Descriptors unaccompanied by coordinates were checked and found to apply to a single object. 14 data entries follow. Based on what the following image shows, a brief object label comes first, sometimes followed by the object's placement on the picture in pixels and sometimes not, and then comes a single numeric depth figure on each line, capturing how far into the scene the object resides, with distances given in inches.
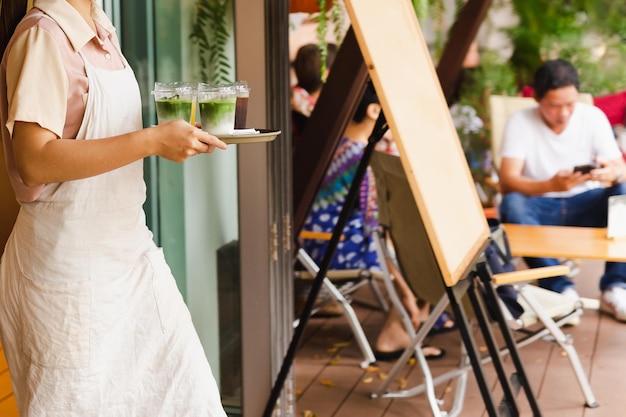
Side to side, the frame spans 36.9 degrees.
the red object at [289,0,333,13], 137.9
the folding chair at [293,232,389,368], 162.7
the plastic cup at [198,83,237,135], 70.2
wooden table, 144.2
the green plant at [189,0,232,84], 110.3
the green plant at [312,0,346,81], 158.7
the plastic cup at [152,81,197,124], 67.9
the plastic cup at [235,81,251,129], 74.9
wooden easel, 84.5
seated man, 199.3
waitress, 62.7
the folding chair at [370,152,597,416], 136.7
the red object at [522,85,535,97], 237.5
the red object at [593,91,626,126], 237.8
